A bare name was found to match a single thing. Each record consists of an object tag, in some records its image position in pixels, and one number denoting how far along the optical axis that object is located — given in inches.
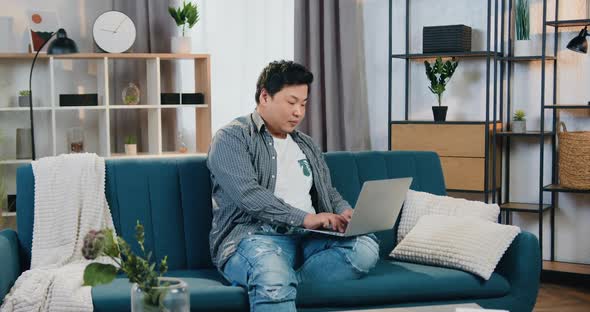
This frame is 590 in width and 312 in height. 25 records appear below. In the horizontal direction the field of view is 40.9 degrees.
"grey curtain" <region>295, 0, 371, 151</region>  186.5
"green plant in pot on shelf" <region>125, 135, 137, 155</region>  192.9
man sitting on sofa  105.4
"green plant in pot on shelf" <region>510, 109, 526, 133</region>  172.4
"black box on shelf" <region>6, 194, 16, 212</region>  181.0
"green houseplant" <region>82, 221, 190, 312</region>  63.8
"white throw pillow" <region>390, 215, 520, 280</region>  111.7
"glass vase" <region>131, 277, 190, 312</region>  63.9
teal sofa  103.7
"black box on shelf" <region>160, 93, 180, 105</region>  190.2
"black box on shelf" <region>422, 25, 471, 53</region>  171.6
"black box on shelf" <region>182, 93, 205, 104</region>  189.8
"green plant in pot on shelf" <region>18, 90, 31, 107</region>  187.3
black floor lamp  142.1
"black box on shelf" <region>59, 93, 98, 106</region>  184.1
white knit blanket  109.0
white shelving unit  188.1
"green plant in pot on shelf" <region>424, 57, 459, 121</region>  174.6
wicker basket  160.2
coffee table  87.0
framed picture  187.3
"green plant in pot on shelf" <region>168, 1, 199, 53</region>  189.3
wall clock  186.4
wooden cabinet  168.6
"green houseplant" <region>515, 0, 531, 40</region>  172.1
